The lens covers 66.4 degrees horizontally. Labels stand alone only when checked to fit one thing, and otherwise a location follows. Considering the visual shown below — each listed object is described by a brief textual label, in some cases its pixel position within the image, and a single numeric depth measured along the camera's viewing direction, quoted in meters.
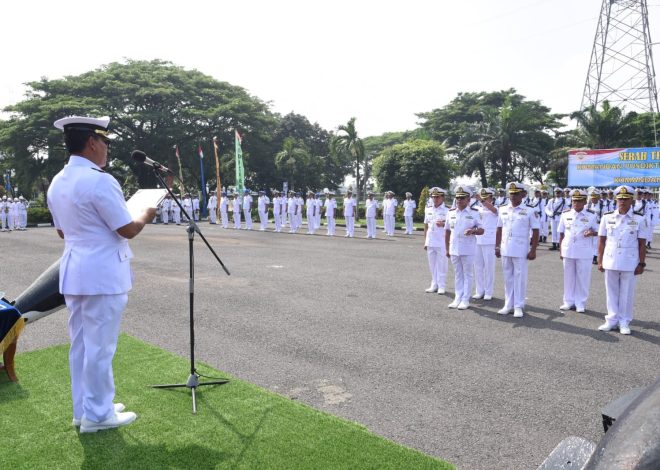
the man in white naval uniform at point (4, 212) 26.53
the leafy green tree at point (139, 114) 34.69
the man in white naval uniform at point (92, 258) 3.19
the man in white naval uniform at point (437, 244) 8.77
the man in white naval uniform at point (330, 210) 21.56
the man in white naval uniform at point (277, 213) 24.59
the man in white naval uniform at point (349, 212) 21.12
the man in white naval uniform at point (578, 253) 7.46
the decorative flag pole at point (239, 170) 26.86
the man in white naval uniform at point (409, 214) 22.02
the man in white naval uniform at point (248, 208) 25.44
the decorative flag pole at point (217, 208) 28.58
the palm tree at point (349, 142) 32.72
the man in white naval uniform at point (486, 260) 8.32
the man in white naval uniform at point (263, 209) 24.84
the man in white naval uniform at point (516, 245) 7.27
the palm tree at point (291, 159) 41.31
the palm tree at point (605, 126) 30.91
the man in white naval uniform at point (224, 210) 26.89
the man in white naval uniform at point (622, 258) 6.29
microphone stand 3.80
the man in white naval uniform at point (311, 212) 22.75
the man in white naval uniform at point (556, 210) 15.84
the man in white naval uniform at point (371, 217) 20.27
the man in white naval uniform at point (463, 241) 7.71
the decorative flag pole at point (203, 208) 35.92
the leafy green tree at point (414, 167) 31.73
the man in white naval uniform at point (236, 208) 26.22
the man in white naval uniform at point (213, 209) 29.46
